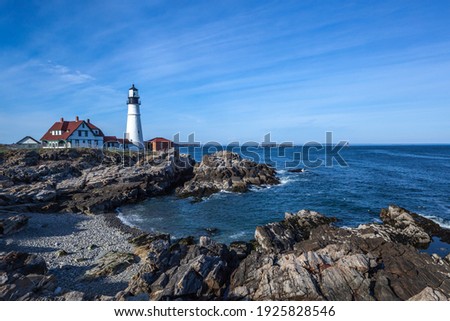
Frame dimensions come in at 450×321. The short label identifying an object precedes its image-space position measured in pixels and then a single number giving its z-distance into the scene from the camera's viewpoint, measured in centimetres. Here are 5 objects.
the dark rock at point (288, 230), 1920
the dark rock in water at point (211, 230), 2399
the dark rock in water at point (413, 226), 2122
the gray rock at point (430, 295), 1034
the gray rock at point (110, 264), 1582
